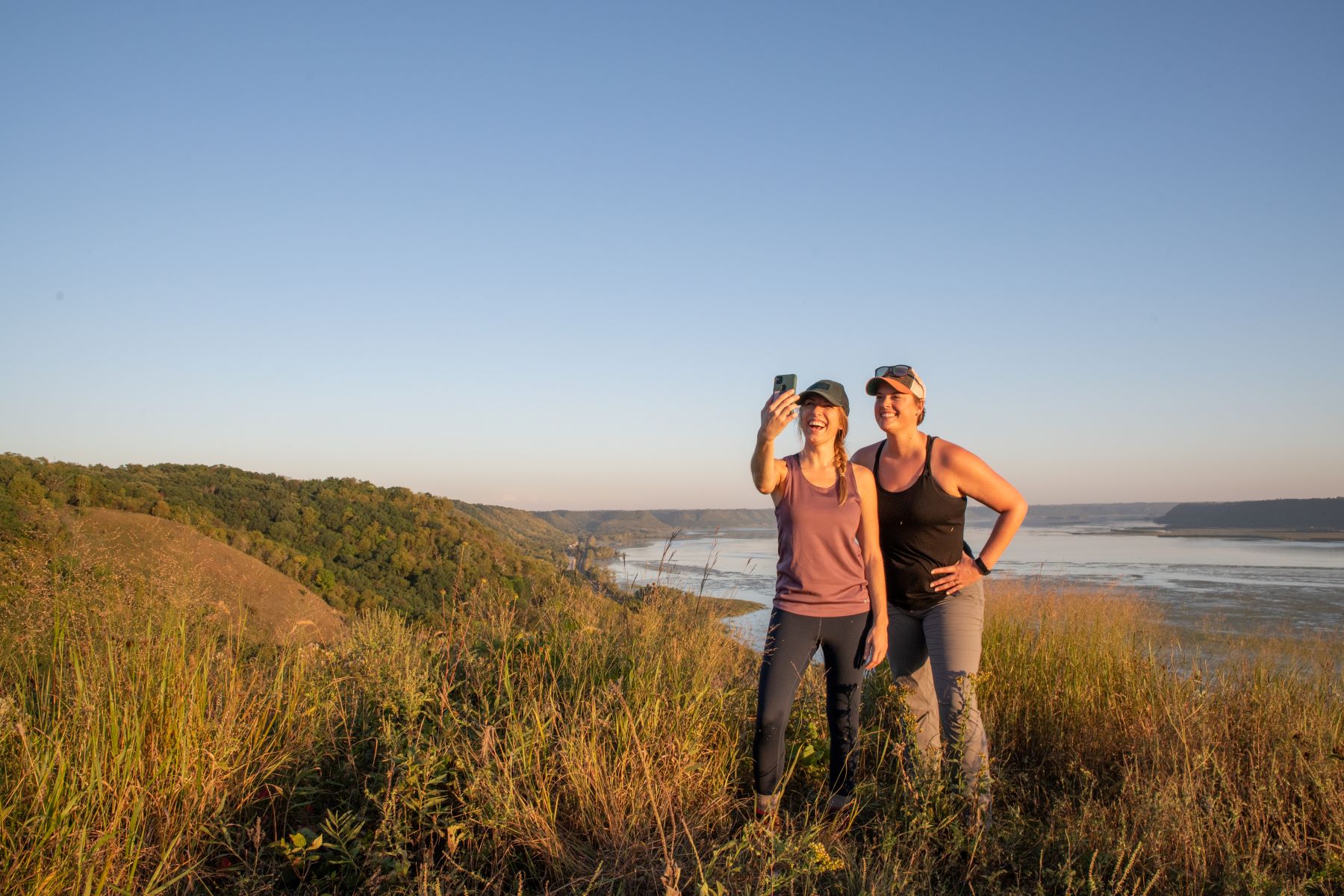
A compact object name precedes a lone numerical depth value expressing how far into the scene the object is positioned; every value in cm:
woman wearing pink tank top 296
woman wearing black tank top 315
